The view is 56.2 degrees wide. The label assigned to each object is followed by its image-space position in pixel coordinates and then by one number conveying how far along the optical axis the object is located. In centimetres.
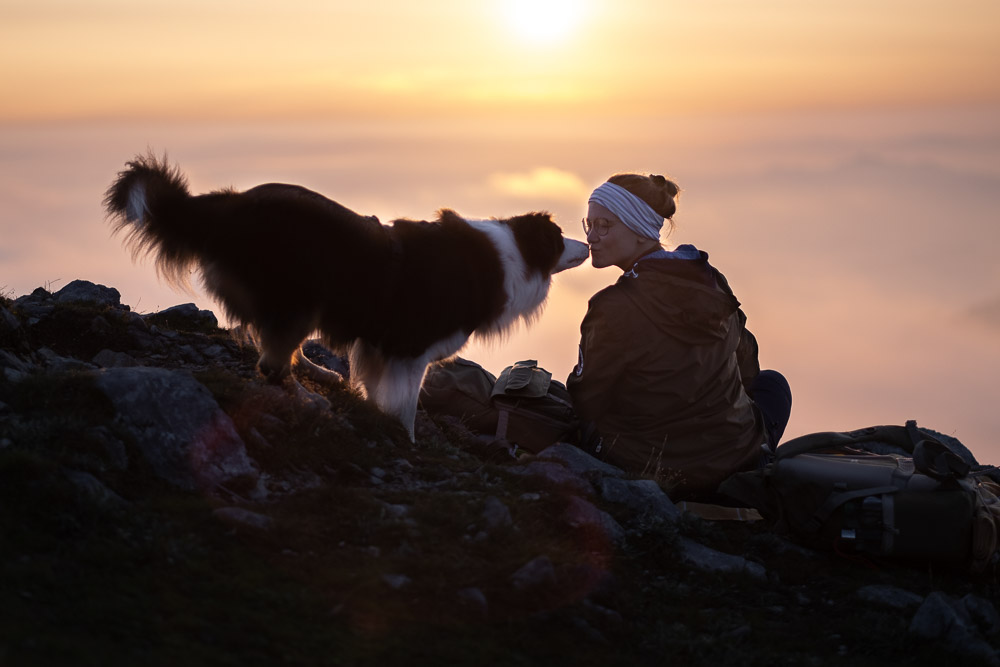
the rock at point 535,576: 423
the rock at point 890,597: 500
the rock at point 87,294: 918
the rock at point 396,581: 407
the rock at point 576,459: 604
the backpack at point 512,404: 718
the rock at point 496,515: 480
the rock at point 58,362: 626
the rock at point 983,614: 479
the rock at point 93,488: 416
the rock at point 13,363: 589
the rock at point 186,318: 925
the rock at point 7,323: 675
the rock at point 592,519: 521
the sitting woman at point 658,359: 632
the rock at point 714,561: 521
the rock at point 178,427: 479
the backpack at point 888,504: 532
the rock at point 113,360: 732
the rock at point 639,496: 558
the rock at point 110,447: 459
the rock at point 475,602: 401
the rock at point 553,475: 566
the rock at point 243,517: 432
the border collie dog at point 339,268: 589
